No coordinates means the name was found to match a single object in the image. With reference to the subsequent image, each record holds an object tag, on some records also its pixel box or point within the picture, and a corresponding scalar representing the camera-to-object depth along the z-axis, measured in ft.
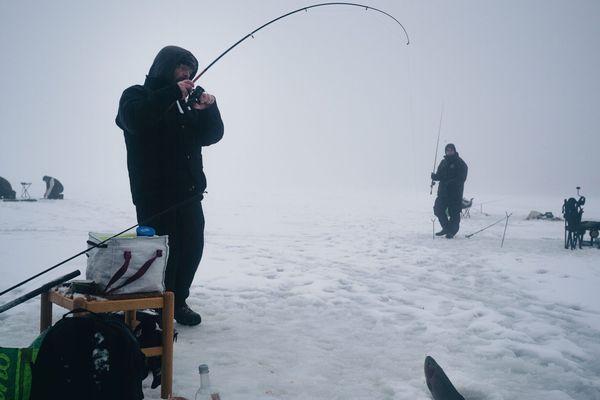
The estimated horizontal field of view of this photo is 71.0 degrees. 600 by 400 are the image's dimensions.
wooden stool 6.70
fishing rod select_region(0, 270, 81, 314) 6.87
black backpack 5.62
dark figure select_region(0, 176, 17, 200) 62.75
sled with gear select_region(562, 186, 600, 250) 30.40
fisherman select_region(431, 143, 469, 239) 36.27
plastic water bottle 6.62
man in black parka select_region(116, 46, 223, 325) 10.39
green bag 5.81
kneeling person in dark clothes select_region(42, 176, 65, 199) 67.51
